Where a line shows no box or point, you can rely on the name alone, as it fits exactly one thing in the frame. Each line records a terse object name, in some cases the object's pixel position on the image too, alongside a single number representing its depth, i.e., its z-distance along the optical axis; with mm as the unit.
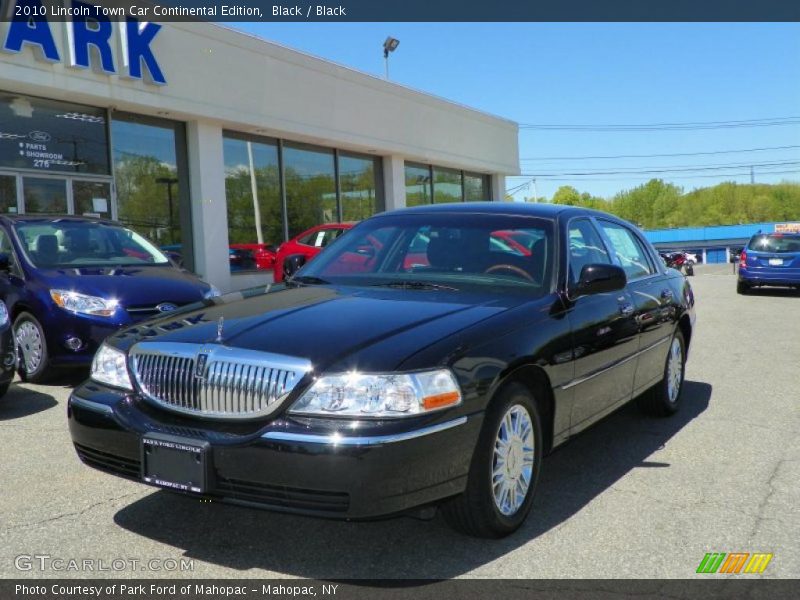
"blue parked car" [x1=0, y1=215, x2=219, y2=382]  6523
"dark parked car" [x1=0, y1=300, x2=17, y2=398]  5648
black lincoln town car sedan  2801
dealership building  12578
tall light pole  27516
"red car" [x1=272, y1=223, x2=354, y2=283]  14117
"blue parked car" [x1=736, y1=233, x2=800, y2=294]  17359
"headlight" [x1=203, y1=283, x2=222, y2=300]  7271
